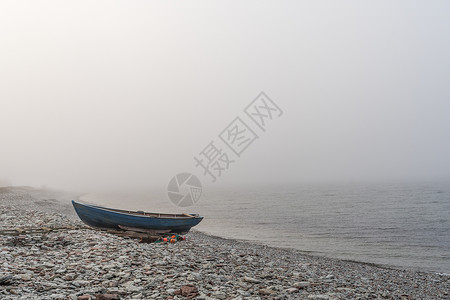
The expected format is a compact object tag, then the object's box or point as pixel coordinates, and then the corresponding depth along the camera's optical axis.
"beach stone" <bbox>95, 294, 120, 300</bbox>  6.56
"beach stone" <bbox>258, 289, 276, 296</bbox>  8.33
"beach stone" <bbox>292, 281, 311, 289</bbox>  9.50
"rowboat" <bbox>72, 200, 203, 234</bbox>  17.67
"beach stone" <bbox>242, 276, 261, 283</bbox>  9.53
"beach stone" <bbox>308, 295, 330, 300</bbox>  8.50
